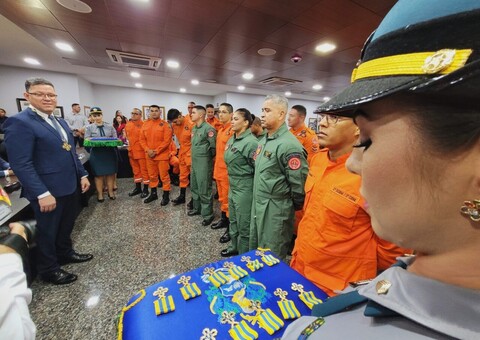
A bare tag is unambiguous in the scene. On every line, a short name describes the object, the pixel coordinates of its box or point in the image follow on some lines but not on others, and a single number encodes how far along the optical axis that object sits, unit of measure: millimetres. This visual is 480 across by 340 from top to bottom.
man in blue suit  1691
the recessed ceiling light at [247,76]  6022
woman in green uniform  2369
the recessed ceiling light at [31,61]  5461
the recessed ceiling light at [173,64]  5024
